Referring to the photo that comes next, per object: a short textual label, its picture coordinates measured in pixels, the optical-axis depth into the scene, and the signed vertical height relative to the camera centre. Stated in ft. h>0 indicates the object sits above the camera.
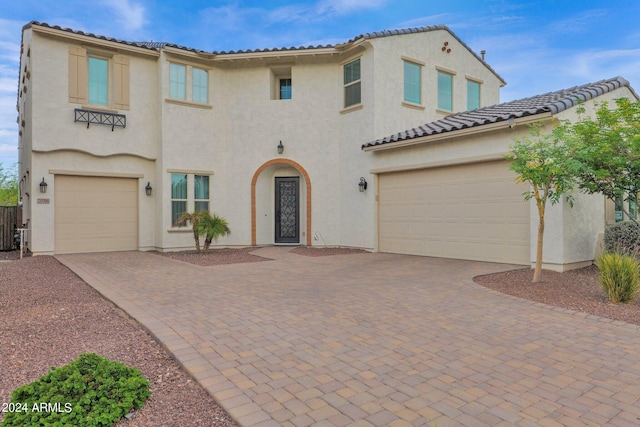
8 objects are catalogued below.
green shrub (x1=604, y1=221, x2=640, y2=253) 27.50 -2.00
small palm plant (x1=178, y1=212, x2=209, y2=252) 40.65 -1.18
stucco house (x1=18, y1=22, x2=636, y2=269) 37.45 +6.70
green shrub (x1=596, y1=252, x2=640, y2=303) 19.25 -3.39
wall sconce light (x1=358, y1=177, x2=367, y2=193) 42.55 +2.50
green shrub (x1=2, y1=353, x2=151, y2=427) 8.47 -4.30
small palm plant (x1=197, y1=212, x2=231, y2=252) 40.47 -2.03
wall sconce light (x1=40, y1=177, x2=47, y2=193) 39.19 +1.98
